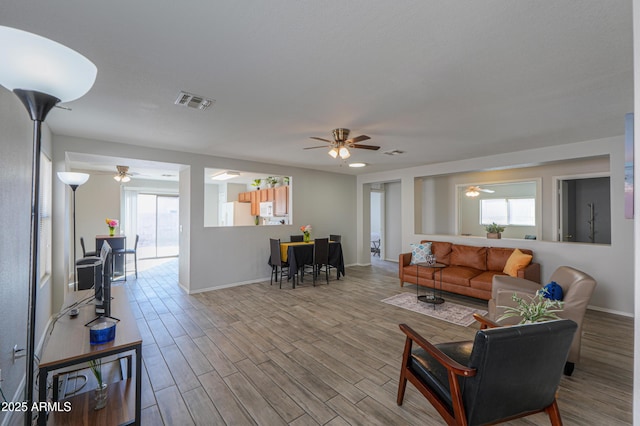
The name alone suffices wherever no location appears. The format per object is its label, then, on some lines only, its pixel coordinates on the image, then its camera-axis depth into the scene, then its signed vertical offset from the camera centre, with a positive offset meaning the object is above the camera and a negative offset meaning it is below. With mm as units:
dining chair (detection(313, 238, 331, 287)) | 5535 -824
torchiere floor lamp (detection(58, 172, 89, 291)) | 3166 +423
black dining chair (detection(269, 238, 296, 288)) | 5346 -862
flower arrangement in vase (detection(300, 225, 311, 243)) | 5977 -398
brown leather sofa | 4285 -977
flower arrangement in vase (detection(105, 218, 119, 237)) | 5769 -223
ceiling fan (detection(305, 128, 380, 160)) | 3424 +937
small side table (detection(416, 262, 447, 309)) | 4269 -1349
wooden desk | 1462 -793
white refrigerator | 8336 -6
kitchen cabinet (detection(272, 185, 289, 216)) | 6492 +332
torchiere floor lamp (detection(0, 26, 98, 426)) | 952 +515
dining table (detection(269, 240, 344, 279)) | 5266 -833
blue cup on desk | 1609 -722
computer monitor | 1986 -566
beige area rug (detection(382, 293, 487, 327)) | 3688 -1416
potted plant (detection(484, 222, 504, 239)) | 5145 -324
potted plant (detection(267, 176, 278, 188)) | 7059 +876
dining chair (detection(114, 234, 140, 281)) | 6018 -861
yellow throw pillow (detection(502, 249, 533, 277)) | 4164 -742
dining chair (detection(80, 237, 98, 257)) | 5236 -785
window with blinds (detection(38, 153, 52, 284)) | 3268 -64
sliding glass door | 8484 -362
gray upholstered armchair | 2344 -820
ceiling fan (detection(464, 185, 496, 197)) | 6730 +577
